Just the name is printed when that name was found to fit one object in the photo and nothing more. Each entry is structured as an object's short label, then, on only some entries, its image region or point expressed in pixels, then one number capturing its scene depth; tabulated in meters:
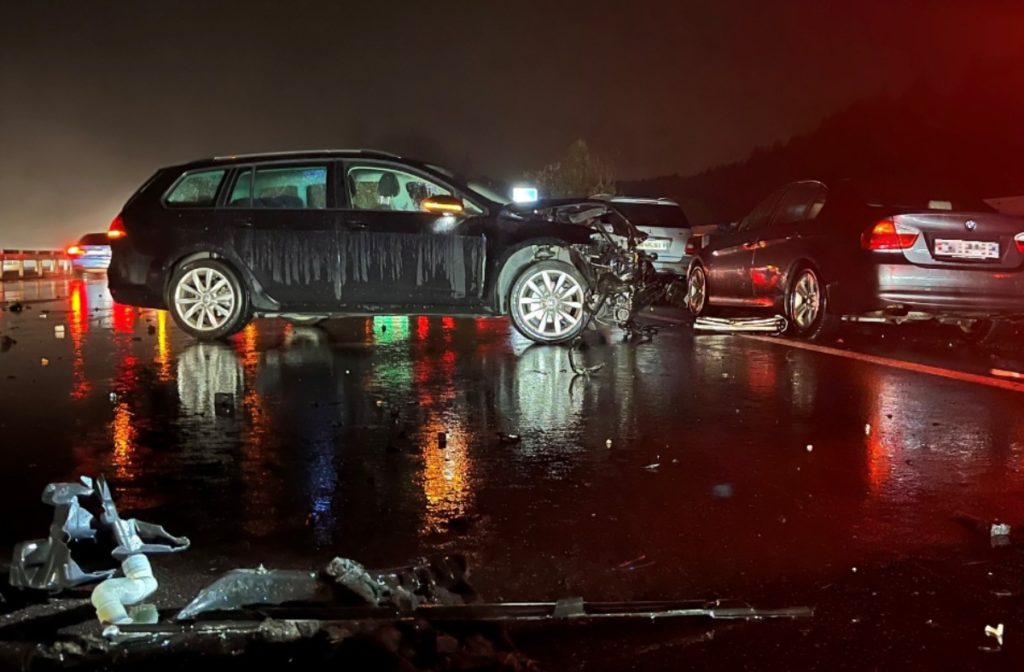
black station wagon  8.93
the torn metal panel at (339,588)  2.86
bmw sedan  8.38
